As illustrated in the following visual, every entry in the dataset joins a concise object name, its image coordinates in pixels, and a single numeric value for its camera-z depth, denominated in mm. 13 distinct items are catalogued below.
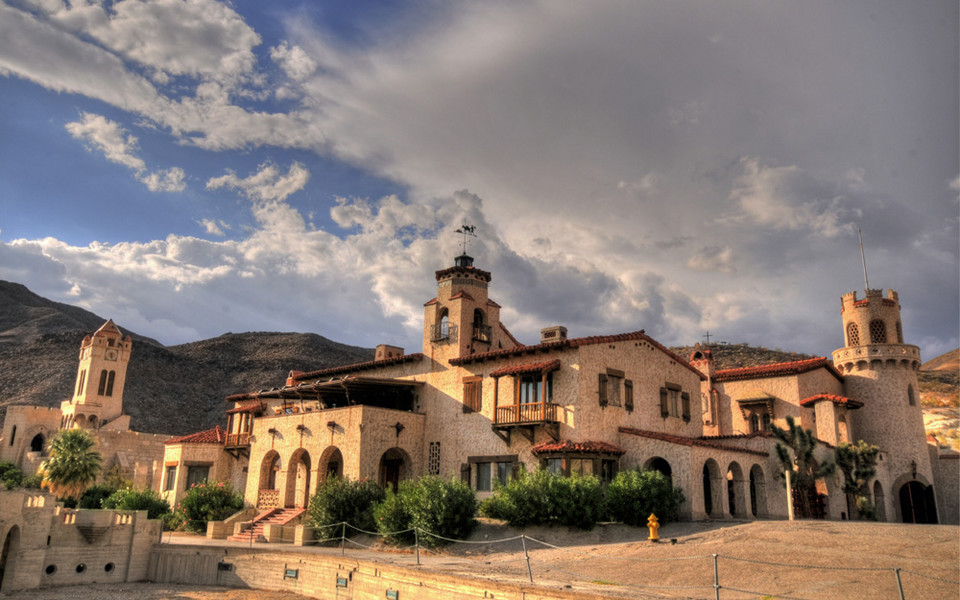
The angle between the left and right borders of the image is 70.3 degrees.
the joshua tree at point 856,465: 33594
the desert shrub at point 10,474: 58600
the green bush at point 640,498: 25516
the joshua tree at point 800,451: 29820
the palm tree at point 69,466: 40250
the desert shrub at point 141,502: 35469
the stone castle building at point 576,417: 29797
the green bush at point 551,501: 25391
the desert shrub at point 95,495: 45125
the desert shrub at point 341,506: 28828
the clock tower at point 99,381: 76188
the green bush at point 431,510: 25766
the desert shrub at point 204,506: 36531
